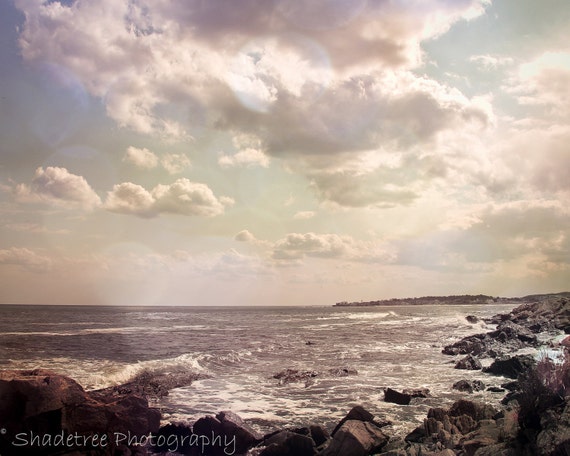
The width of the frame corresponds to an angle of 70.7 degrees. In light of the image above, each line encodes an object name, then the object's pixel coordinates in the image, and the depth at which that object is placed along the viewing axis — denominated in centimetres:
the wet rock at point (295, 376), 2500
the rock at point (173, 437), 1335
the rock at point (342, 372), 2686
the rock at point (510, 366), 2392
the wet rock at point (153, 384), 2104
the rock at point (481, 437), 1112
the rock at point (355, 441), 1228
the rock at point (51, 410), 1162
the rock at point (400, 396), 1920
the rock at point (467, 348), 3512
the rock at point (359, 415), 1474
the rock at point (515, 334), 3897
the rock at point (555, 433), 930
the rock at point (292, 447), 1258
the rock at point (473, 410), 1441
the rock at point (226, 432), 1343
